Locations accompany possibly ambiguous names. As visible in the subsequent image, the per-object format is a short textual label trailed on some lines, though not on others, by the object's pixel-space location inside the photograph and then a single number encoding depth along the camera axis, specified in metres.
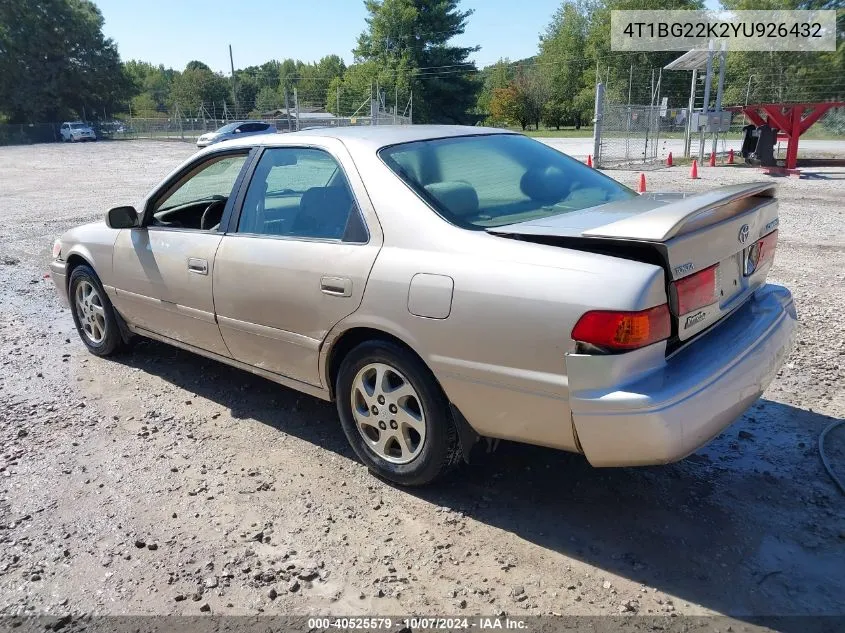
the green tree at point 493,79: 76.12
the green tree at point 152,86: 76.25
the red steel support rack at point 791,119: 18.33
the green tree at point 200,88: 83.12
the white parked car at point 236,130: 30.09
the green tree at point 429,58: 58.47
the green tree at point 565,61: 66.75
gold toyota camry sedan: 2.56
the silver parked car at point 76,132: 50.59
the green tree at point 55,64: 59.03
